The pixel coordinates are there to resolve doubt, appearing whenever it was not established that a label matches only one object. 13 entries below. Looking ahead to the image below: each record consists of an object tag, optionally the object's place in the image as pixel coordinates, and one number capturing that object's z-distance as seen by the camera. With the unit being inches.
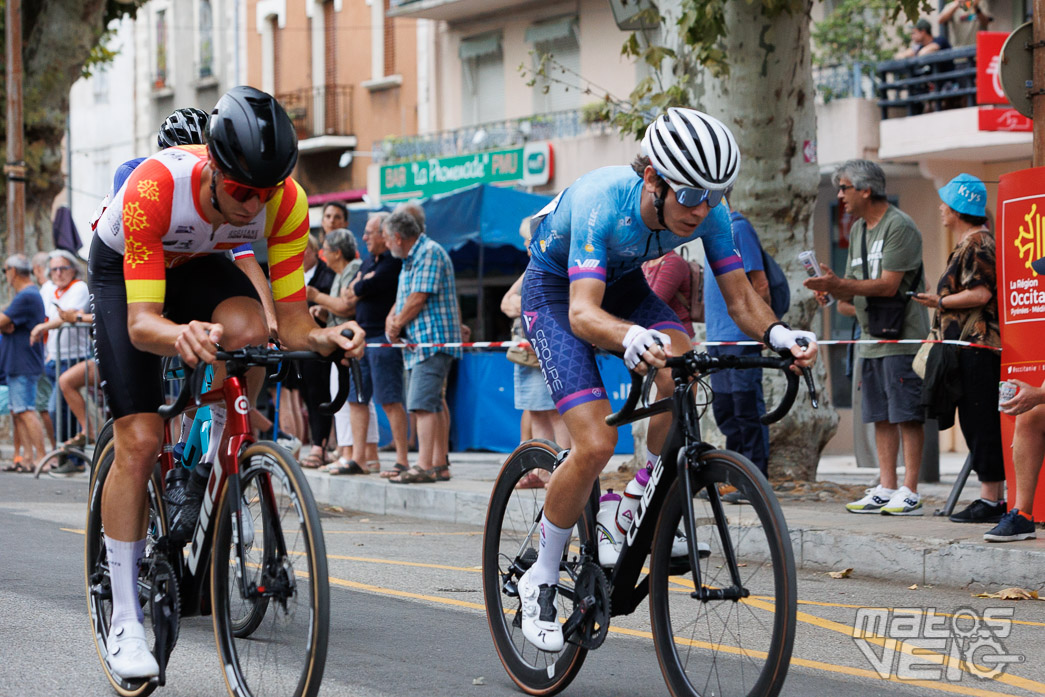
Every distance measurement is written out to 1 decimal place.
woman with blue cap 645.7
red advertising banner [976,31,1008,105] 1101.1
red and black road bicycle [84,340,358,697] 313.8
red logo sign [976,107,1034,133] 1136.5
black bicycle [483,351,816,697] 312.4
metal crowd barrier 1031.4
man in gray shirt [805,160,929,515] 688.0
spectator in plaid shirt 859.2
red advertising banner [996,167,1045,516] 596.9
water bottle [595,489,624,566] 369.2
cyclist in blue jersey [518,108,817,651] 350.7
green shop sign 1866.8
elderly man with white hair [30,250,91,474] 1041.9
